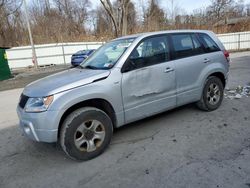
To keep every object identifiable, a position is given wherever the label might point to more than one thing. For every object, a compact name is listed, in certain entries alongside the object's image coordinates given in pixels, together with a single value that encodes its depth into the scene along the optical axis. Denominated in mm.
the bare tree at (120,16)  15125
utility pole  16492
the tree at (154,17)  26085
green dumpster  12616
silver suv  2701
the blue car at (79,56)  15016
